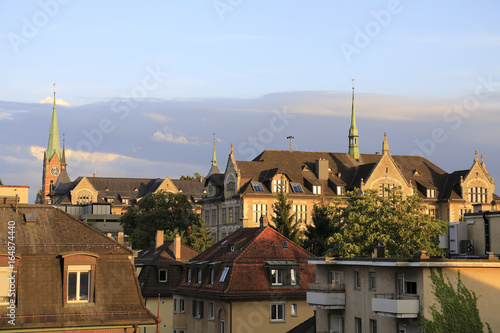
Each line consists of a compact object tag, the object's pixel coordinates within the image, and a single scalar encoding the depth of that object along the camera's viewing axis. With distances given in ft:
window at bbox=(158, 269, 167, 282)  214.28
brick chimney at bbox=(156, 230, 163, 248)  247.91
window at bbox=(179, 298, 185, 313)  197.78
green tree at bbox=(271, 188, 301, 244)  267.39
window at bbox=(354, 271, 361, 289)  136.98
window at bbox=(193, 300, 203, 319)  186.60
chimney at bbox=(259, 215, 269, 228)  209.17
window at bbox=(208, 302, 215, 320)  179.73
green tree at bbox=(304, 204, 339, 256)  256.93
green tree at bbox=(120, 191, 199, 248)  416.79
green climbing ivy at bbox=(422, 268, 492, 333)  115.24
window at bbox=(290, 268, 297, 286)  178.91
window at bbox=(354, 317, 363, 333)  135.54
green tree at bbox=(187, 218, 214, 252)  312.19
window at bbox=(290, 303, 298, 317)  175.63
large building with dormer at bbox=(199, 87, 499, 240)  374.43
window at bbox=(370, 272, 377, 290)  130.31
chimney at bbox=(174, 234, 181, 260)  225.76
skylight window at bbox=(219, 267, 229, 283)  178.42
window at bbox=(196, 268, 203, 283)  190.80
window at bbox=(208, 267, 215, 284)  184.14
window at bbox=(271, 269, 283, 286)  177.47
